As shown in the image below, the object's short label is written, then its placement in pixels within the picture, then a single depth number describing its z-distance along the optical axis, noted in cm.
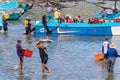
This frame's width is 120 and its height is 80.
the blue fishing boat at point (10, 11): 4977
